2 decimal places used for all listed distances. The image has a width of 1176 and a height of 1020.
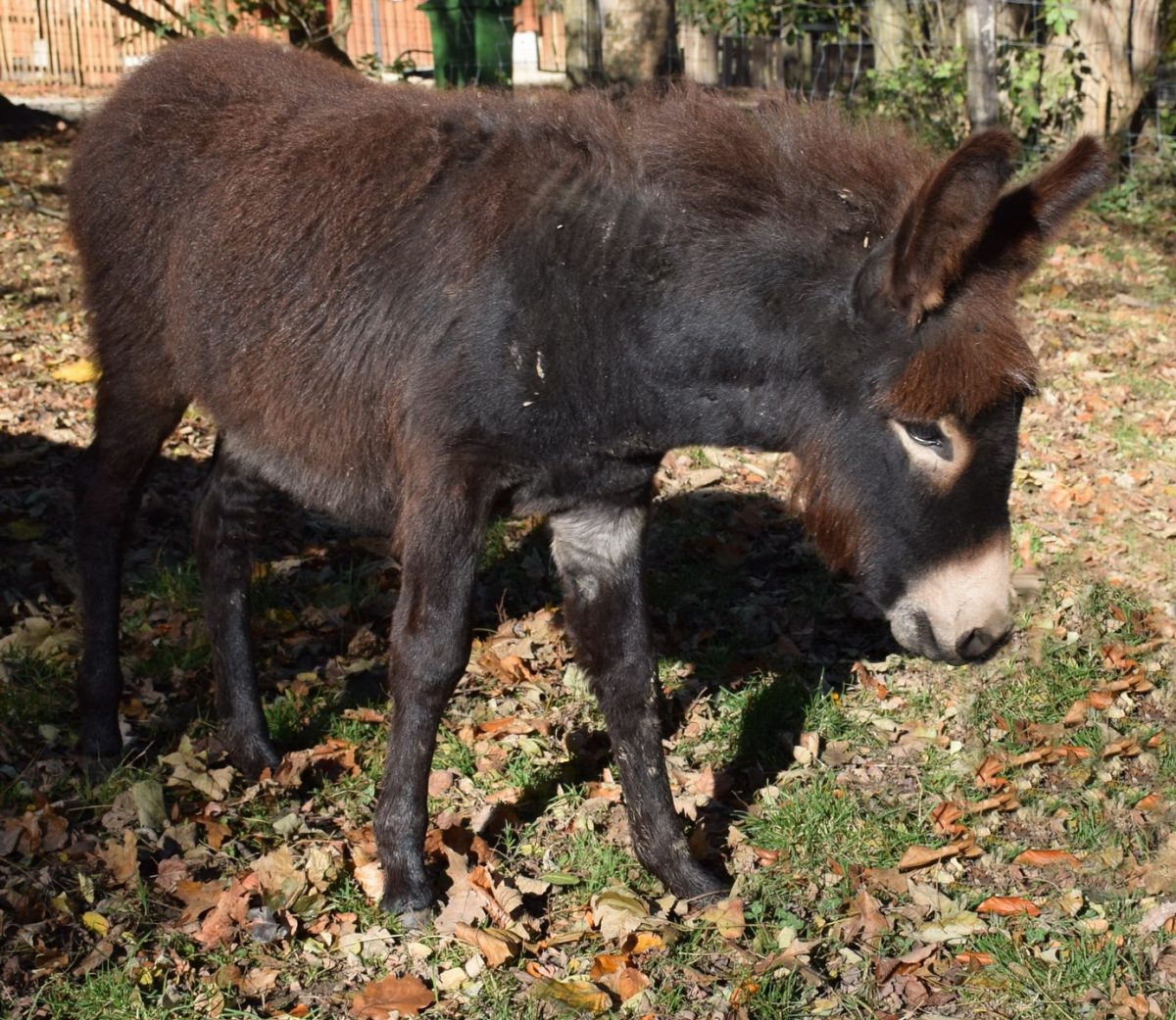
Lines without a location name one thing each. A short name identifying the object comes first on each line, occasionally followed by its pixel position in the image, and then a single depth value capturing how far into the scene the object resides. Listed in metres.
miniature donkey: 3.04
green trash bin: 11.57
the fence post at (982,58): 8.83
